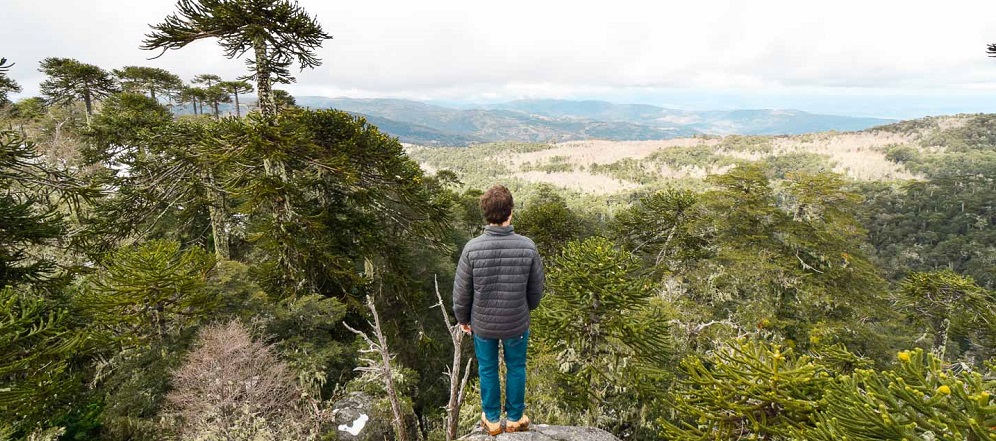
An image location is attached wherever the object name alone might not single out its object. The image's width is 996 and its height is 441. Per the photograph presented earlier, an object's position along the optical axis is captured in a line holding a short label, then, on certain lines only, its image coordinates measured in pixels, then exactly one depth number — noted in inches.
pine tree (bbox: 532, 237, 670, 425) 264.2
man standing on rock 144.3
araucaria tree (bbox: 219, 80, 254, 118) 1032.4
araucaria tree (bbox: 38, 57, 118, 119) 840.3
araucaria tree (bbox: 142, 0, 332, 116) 272.1
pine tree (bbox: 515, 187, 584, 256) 768.9
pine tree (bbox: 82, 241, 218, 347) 275.6
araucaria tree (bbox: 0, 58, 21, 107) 809.3
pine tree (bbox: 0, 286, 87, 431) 171.5
